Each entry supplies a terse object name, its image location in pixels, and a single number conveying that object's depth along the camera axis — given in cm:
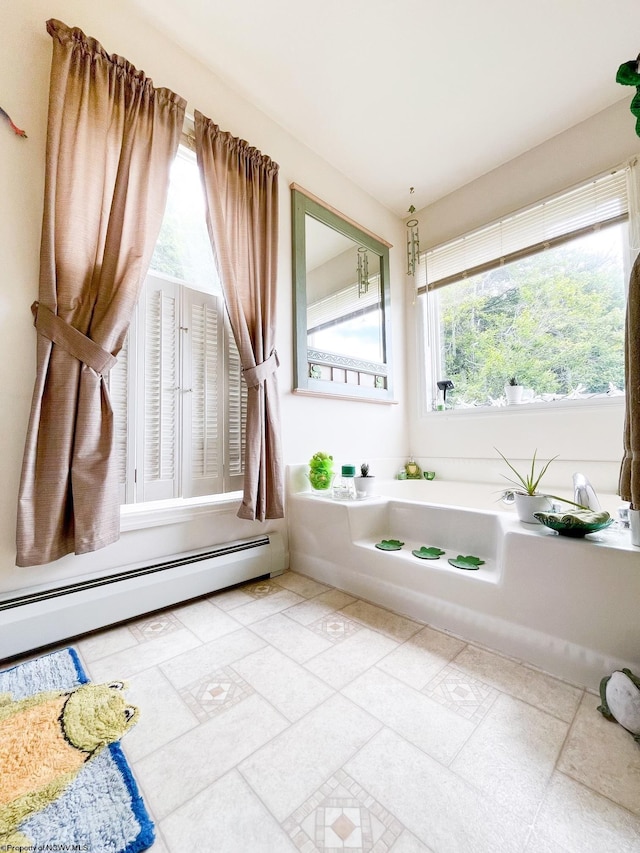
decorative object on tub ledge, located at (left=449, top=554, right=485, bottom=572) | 145
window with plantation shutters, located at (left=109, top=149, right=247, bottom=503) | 169
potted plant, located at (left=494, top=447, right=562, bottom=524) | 135
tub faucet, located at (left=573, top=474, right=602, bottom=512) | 132
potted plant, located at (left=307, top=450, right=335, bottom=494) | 210
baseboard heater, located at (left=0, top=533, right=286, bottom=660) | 123
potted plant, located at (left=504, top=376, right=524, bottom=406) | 235
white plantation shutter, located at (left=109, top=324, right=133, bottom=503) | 161
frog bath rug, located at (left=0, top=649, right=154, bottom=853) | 67
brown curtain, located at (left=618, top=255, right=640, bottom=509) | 99
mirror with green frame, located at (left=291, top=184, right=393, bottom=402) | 222
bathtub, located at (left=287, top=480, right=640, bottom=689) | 107
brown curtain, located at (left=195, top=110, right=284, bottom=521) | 177
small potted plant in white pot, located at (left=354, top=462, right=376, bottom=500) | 196
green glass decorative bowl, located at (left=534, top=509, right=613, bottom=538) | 114
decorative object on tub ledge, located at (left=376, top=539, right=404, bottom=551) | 169
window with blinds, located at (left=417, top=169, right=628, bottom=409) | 207
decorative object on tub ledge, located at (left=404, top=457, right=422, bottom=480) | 281
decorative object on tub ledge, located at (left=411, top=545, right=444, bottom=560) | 158
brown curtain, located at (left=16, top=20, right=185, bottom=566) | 124
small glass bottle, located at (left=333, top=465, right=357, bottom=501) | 195
